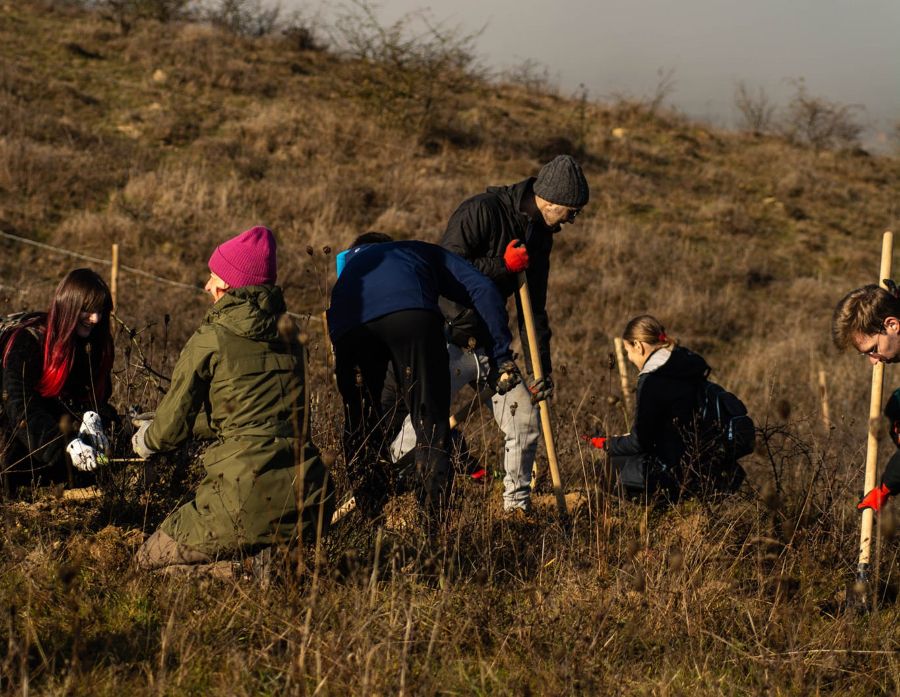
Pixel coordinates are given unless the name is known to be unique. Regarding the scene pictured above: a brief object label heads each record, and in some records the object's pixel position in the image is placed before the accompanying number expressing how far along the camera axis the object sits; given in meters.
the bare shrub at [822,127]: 51.34
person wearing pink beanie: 6.34
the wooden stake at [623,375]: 12.42
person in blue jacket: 7.96
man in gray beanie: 8.98
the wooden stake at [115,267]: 16.22
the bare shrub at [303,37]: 44.81
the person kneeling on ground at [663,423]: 9.32
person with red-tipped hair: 7.83
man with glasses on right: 7.16
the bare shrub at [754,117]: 54.69
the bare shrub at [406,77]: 35.62
